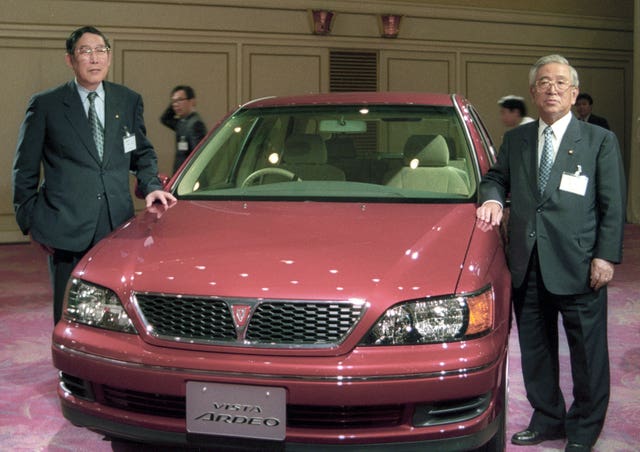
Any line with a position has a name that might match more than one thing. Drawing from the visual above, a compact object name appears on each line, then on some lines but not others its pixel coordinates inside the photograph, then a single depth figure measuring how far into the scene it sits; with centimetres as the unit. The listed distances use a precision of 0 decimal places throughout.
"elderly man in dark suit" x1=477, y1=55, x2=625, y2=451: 265
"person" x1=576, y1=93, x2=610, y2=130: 799
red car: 212
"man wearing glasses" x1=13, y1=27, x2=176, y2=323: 301
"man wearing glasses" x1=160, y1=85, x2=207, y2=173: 618
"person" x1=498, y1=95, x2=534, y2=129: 620
